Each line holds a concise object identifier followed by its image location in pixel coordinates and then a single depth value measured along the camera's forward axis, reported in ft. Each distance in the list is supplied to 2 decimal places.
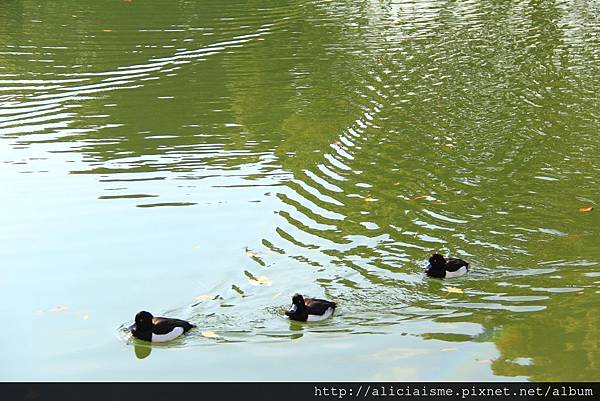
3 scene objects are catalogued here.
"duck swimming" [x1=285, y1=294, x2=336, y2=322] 53.31
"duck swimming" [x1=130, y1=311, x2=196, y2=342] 52.37
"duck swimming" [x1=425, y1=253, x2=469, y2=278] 57.77
